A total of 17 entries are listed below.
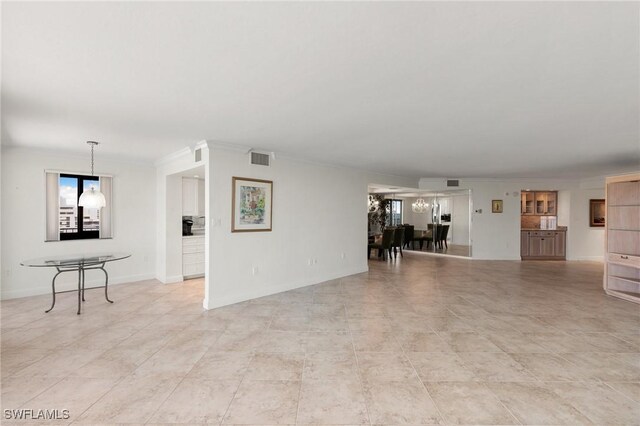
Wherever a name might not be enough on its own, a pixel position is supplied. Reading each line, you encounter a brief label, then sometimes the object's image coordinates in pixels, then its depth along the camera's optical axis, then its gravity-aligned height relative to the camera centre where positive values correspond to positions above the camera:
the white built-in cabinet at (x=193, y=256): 6.12 -0.89
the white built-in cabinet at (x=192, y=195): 6.12 +0.37
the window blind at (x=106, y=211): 5.60 +0.04
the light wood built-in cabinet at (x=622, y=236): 5.00 -0.39
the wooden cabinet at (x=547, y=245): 9.00 -0.94
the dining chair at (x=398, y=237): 8.98 -0.74
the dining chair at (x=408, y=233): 10.49 -0.71
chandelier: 10.71 +0.27
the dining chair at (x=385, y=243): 8.53 -0.85
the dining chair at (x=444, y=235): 10.12 -0.73
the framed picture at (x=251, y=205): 4.56 +0.14
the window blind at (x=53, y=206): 5.09 +0.12
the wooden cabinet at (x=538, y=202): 9.41 +0.35
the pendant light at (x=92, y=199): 4.30 +0.20
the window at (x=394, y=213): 10.91 +0.02
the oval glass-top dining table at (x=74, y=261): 3.86 -0.65
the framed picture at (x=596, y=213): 8.79 +0.02
